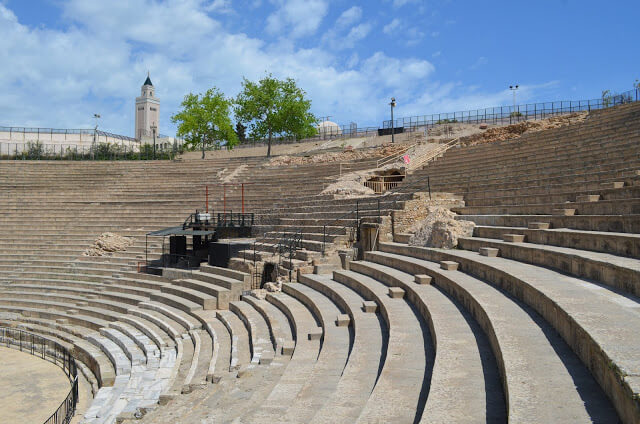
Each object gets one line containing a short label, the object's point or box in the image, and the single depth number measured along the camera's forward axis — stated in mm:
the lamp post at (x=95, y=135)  48712
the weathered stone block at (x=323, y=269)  13055
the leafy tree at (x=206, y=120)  43812
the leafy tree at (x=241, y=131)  72025
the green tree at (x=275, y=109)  41312
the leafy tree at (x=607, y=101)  28759
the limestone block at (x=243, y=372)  7398
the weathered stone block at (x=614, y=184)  9484
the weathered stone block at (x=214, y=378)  7712
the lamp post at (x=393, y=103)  29631
